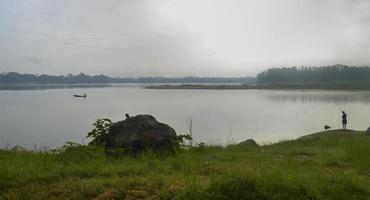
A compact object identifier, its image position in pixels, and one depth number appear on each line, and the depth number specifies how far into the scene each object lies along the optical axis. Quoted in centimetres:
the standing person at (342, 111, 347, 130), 2415
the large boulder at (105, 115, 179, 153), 756
